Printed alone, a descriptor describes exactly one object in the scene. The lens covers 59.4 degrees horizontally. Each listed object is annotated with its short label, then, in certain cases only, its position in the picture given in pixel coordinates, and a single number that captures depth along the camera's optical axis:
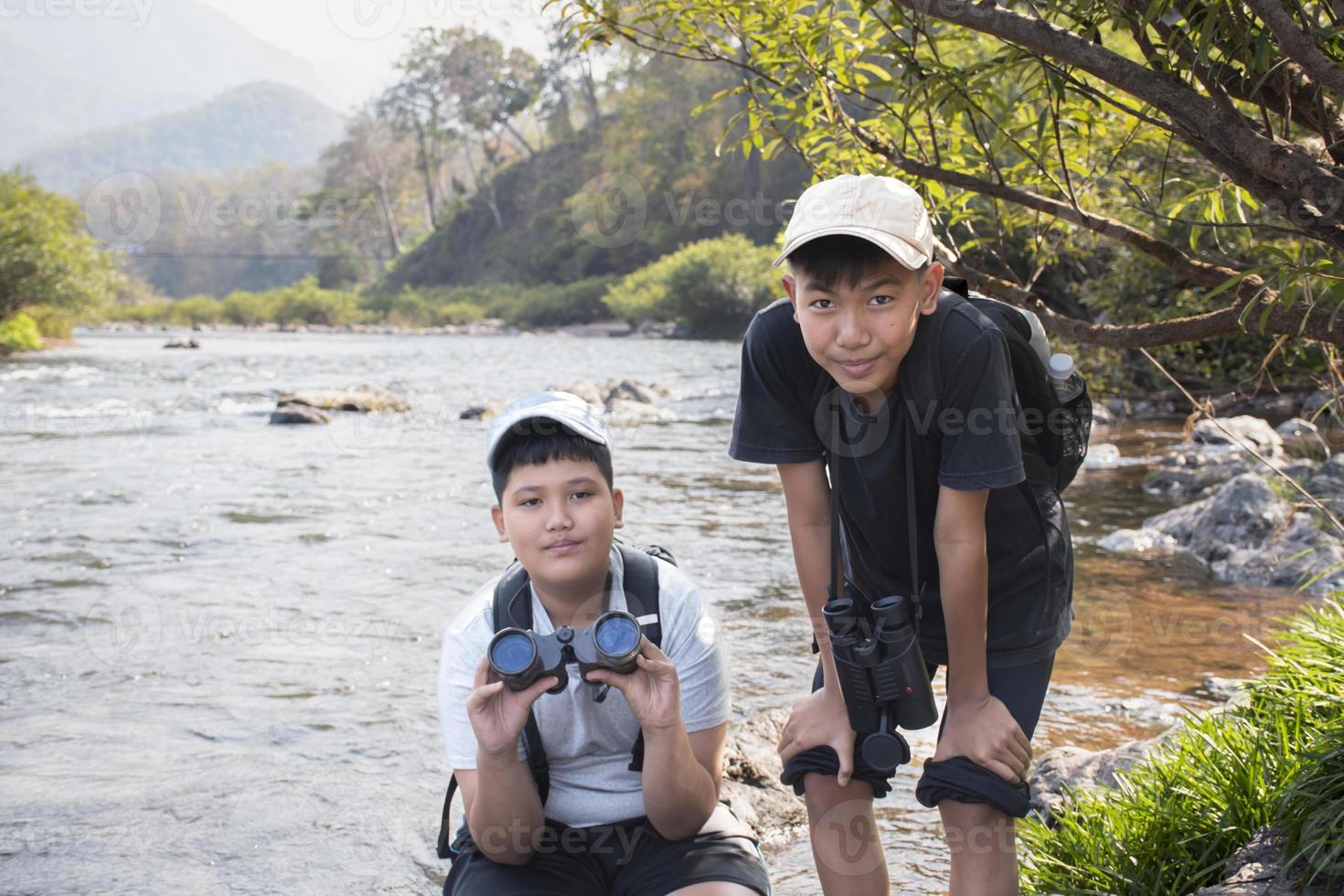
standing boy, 2.16
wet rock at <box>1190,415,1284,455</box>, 9.94
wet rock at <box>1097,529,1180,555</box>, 7.72
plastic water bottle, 2.37
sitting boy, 2.29
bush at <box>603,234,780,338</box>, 35.09
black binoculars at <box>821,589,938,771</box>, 2.22
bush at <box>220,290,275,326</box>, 59.26
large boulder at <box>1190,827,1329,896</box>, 2.40
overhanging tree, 2.25
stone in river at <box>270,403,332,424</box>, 16.61
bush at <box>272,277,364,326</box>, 58.12
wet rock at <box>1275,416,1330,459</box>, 9.22
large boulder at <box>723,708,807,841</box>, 3.80
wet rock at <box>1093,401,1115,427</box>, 13.66
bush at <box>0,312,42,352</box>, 30.12
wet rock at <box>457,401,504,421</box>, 16.89
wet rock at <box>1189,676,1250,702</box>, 4.81
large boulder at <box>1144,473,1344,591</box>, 6.68
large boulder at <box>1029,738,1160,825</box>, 3.56
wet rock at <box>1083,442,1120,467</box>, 11.18
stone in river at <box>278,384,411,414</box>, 17.50
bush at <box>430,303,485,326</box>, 53.66
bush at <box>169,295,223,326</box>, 60.19
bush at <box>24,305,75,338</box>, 34.38
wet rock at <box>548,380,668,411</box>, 17.61
